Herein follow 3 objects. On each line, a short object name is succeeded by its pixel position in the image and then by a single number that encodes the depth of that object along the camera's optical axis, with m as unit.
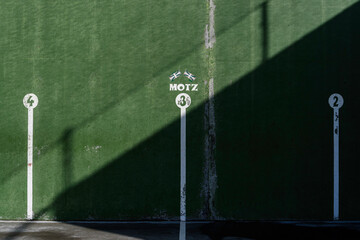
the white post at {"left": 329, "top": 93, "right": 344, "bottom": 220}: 6.91
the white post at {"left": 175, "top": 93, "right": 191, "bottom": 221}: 6.96
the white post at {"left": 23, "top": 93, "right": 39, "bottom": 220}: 7.02
